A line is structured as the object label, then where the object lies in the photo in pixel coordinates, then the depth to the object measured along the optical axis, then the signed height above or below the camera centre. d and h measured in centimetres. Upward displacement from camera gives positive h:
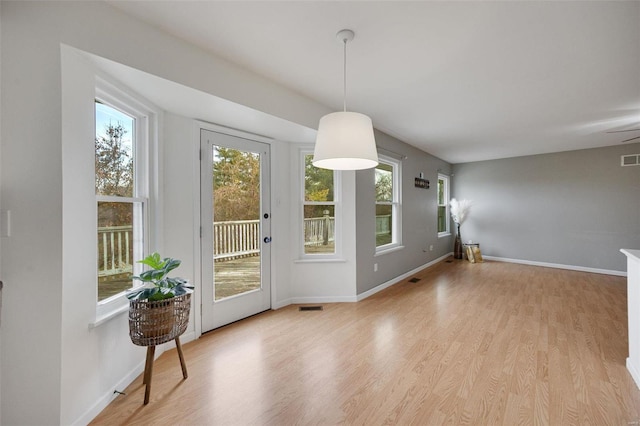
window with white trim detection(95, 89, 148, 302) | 190 +17
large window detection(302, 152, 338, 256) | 366 +3
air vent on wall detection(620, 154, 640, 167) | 488 +89
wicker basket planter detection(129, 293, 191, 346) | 175 -71
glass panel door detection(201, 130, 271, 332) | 282 -18
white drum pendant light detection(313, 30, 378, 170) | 168 +46
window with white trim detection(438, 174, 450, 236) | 669 +13
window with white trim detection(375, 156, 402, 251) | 439 +12
